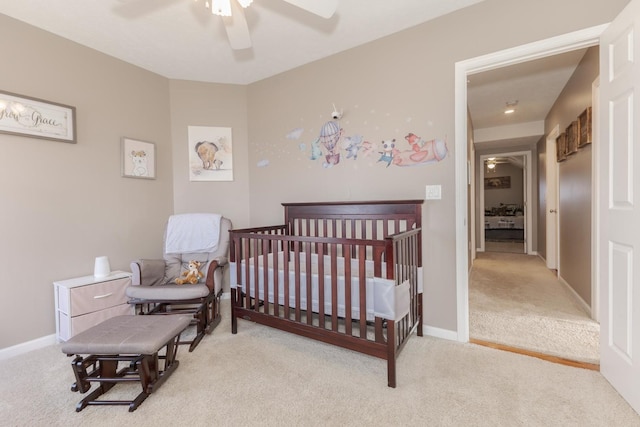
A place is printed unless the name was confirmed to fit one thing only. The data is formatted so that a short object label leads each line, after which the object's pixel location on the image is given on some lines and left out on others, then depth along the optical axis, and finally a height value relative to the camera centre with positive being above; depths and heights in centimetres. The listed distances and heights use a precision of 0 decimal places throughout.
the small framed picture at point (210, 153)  323 +66
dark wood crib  169 -48
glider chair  223 -54
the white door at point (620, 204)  142 -1
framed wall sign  207 +75
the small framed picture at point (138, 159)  276 +54
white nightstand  212 -69
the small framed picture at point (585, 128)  254 +70
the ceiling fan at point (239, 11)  139 +104
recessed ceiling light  391 +139
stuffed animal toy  245 -56
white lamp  238 -45
